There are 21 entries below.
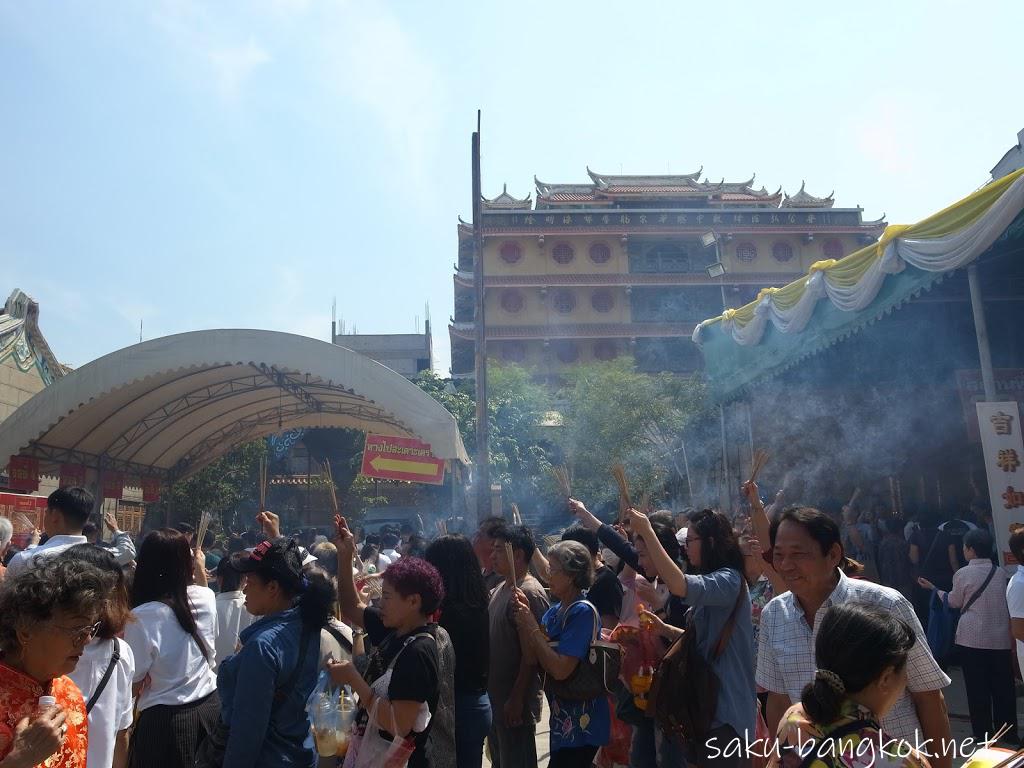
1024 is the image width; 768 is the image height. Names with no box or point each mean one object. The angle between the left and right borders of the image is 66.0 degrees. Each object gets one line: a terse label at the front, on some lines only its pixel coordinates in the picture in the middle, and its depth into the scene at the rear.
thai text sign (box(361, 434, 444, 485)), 11.23
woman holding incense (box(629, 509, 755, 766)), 3.00
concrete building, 51.17
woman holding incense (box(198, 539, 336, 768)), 2.67
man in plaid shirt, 2.52
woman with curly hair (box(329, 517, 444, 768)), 2.56
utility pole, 11.51
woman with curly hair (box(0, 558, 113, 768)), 1.65
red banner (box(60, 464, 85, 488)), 12.17
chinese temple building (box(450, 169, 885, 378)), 38.22
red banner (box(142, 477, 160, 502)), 15.05
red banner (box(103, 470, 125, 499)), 13.46
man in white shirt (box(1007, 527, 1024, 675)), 3.86
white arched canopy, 10.37
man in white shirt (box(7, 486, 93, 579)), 4.06
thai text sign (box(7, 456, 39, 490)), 11.02
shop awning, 7.15
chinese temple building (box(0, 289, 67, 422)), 17.09
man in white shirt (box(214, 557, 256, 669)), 4.42
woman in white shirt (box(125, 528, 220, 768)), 3.04
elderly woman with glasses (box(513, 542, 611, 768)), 3.29
